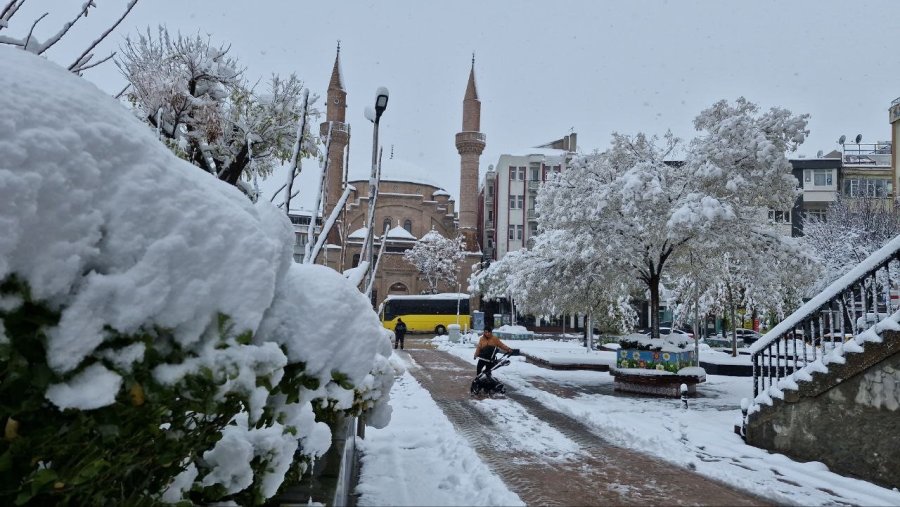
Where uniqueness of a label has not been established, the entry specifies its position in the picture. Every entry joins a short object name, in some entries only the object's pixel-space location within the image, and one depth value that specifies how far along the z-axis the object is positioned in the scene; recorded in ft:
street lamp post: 27.96
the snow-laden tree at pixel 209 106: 30.58
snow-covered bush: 5.69
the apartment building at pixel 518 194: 203.92
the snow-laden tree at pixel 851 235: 107.76
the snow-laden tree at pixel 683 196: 42.37
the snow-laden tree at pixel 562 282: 50.70
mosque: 185.66
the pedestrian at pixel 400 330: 101.30
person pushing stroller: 45.24
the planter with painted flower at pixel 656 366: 46.14
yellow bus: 149.69
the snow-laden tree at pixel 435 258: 187.24
